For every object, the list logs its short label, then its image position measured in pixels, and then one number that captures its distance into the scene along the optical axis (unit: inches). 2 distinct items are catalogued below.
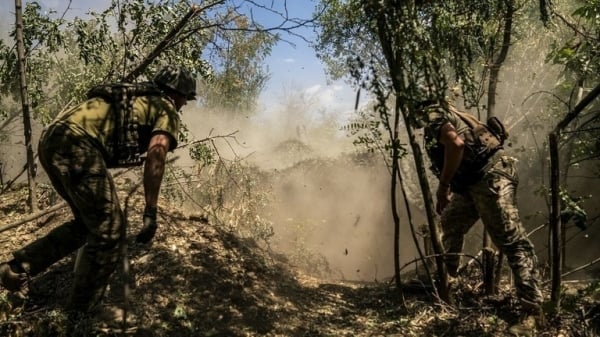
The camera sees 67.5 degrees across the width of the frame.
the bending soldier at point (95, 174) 100.5
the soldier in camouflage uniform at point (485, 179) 117.7
